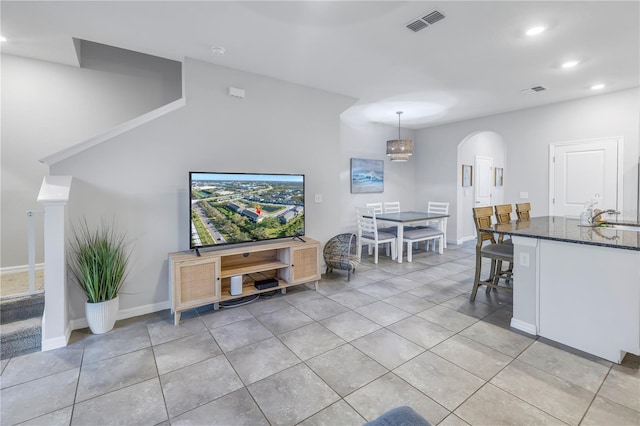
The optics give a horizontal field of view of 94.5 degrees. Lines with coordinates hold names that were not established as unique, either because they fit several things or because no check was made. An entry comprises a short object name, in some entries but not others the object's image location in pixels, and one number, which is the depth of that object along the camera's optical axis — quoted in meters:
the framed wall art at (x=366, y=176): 6.38
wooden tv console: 2.98
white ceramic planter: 2.73
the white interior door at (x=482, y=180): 7.31
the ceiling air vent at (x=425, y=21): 2.51
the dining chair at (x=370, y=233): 5.31
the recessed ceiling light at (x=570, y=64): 3.48
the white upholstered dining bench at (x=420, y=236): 5.34
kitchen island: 2.21
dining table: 5.32
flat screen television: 3.18
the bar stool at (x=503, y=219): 3.70
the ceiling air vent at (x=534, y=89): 4.32
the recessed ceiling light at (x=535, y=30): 2.72
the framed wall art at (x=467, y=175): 6.88
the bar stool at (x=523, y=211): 4.17
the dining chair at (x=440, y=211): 6.25
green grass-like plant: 2.73
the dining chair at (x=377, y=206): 6.25
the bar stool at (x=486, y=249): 3.26
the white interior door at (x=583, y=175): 4.54
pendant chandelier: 5.41
